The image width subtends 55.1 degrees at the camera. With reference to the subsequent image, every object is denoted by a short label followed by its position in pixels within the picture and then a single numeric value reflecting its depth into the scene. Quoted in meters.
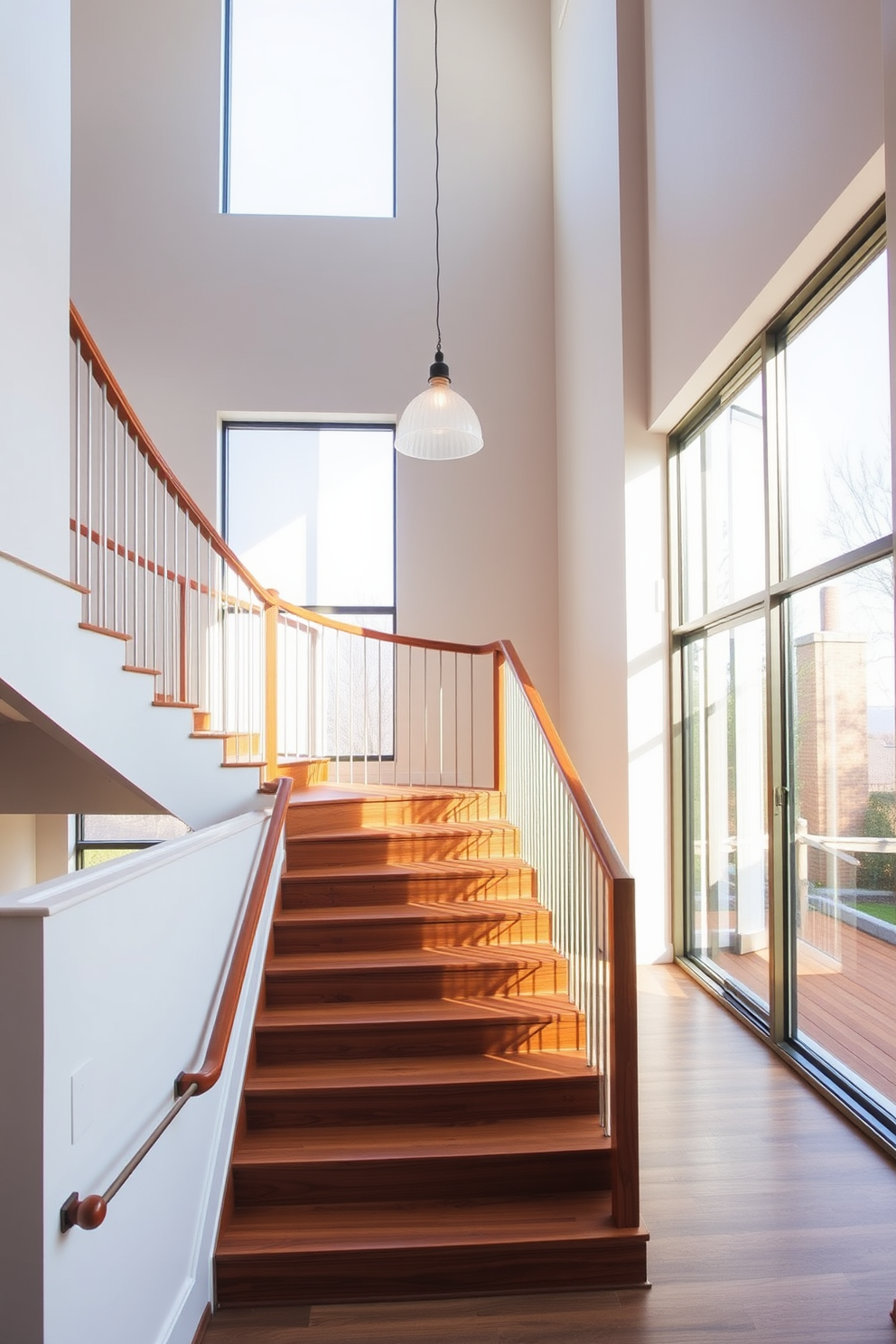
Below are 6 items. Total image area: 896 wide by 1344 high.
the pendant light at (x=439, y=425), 4.13
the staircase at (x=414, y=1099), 2.40
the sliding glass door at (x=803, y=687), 3.07
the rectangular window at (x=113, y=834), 6.39
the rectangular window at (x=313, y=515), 6.60
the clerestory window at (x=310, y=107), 6.76
